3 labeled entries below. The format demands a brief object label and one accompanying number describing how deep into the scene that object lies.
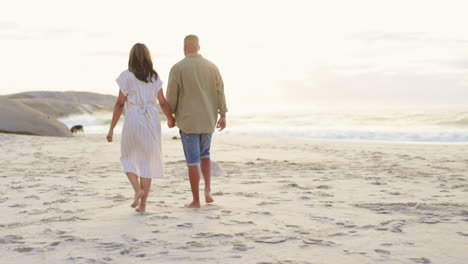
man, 4.65
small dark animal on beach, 18.64
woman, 4.45
